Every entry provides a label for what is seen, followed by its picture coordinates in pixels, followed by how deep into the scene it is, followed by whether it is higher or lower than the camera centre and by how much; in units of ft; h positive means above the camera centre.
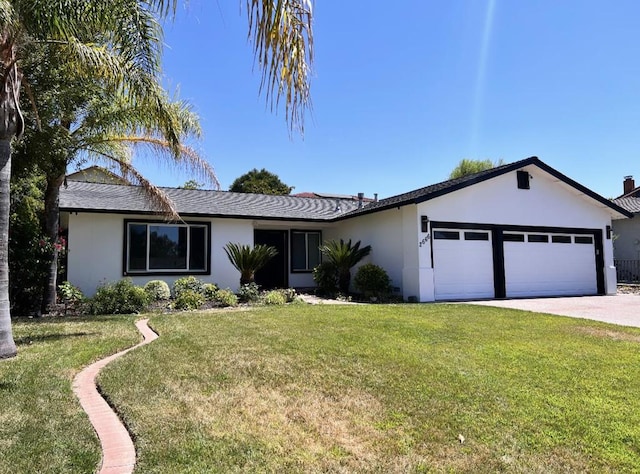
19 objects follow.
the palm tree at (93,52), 10.82 +11.74
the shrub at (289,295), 43.42 -2.89
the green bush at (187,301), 38.04 -2.98
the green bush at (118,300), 35.40 -2.58
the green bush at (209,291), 42.93 -2.38
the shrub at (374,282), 46.50 -1.77
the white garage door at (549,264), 50.55 -0.12
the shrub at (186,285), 42.93 -1.74
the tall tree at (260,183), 143.12 +29.15
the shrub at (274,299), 41.27 -3.10
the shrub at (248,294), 42.73 -2.66
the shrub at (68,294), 38.29 -2.23
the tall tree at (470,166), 130.08 +30.07
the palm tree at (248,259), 44.01 +0.84
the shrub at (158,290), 42.63 -2.16
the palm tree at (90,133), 29.48 +10.98
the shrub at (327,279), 51.16 -1.52
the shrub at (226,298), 39.86 -2.91
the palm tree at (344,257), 50.03 +1.04
